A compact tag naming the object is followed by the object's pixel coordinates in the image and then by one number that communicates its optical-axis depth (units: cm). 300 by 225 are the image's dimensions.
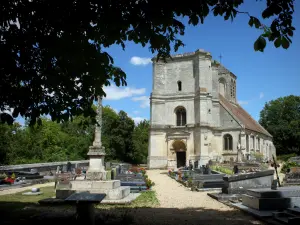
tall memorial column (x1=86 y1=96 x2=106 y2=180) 1302
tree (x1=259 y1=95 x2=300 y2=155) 5544
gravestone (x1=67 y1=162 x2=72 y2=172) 2605
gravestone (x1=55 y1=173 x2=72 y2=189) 1373
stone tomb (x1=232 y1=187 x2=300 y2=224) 851
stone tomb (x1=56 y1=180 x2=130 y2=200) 1201
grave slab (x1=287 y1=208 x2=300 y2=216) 794
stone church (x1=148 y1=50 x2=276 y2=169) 3772
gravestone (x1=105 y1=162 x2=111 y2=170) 3452
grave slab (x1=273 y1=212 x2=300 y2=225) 701
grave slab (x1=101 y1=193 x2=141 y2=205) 1139
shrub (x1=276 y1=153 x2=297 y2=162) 4825
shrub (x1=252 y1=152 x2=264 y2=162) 3918
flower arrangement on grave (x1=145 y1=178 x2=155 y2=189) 1688
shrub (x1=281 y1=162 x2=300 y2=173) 2541
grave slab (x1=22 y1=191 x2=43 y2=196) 1402
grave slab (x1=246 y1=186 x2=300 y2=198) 923
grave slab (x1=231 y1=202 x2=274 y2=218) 842
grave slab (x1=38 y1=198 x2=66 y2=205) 1116
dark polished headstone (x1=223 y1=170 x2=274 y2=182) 1289
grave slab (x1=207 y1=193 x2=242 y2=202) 1220
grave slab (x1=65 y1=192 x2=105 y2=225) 691
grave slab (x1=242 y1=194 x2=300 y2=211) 909
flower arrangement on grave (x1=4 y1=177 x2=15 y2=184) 1703
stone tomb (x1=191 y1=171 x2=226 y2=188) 1681
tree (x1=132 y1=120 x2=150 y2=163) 4789
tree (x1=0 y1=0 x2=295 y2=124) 420
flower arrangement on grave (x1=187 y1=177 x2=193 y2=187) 1820
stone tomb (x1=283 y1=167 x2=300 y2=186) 1739
